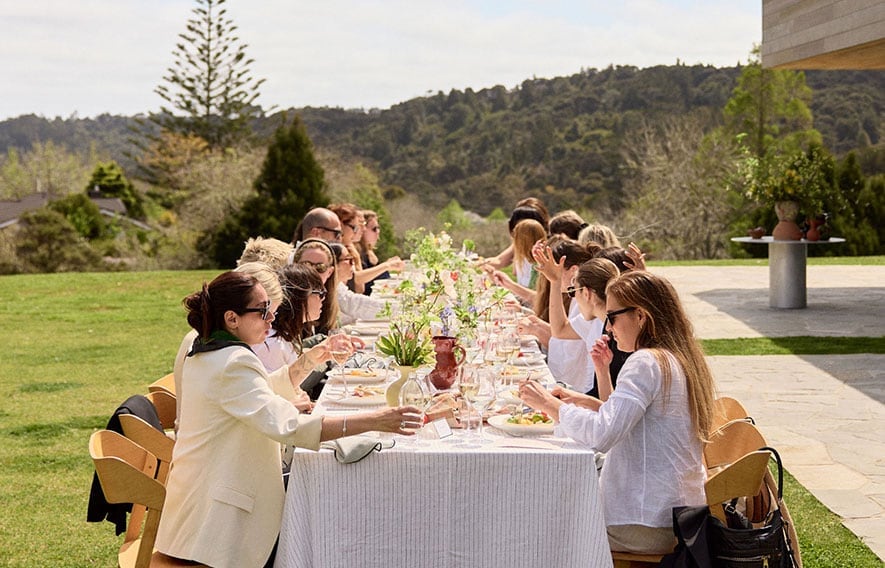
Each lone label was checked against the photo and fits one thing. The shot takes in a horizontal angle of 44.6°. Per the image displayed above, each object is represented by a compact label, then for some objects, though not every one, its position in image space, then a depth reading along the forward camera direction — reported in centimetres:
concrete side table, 1255
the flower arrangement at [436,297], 417
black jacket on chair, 361
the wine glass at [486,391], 373
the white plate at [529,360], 488
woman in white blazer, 328
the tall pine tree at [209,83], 4112
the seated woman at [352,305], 699
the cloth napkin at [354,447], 321
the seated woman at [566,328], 529
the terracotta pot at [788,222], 1230
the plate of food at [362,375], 440
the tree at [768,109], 3753
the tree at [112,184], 4531
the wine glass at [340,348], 406
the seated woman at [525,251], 794
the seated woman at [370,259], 852
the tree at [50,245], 2397
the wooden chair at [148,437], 372
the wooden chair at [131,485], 330
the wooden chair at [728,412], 394
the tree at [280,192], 2367
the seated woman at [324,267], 604
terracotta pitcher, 408
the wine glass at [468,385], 355
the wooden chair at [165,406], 439
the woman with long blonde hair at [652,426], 329
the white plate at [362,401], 400
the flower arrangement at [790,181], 1226
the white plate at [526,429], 350
